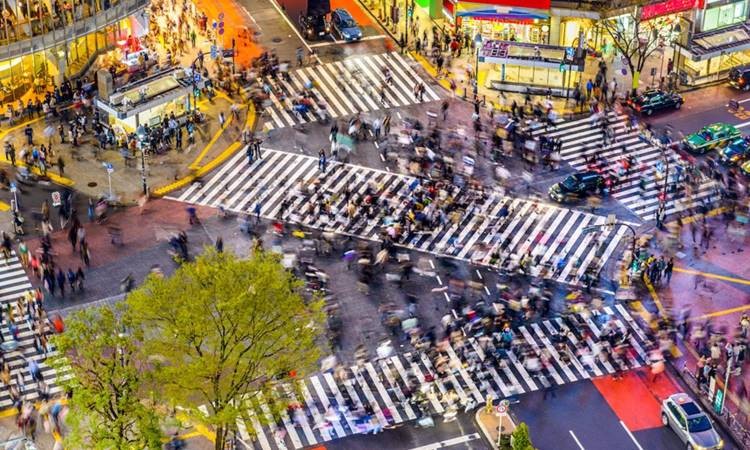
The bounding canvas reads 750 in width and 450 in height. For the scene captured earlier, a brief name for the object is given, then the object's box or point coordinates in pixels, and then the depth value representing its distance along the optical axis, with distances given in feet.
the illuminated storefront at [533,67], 374.02
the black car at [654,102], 366.84
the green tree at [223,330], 233.96
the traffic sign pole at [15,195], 327.26
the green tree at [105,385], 227.20
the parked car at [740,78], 378.12
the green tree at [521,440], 238.68
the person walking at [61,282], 301.84
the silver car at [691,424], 258.98
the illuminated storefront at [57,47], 360.07
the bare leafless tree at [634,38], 372.99
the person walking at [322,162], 346.25
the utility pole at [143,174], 336.90
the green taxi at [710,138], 350.02
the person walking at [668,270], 304.91
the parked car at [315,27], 407.44
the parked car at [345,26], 406.41
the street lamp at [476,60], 378.32
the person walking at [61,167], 343.05
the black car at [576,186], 333.83
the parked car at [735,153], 344.90
